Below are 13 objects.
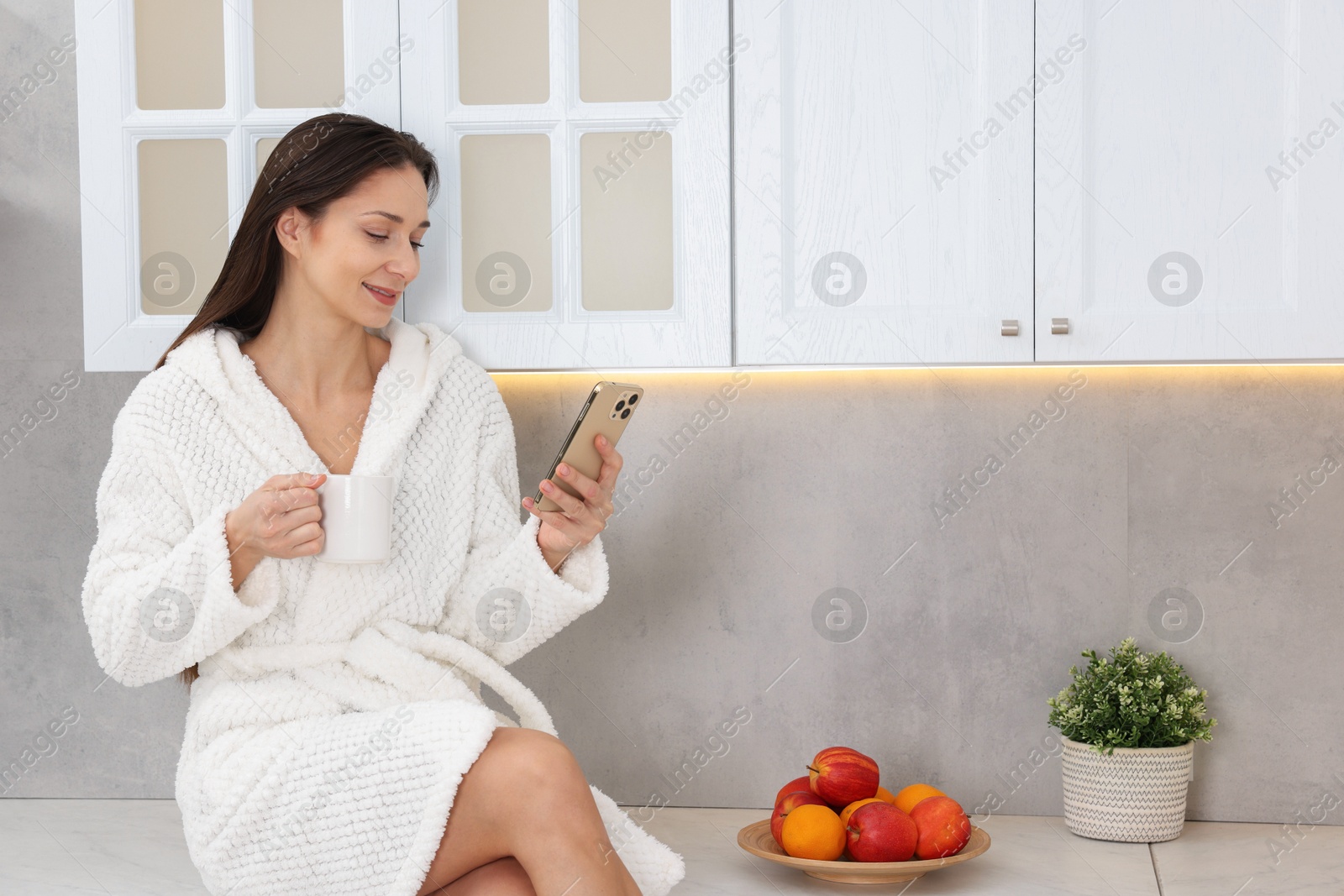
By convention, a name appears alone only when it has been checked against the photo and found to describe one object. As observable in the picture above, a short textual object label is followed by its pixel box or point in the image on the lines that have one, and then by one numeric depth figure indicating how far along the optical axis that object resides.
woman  1.19
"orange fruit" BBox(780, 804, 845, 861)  1.41
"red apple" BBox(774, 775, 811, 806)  1.52
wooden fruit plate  1.39
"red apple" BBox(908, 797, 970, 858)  1.41
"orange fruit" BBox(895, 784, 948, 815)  1.50
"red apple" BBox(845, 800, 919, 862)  1.41
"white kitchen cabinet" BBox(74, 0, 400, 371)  1.50
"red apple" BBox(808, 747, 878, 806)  1.48
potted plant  1.54
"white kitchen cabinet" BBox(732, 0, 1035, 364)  1.42
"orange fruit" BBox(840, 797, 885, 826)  1.45
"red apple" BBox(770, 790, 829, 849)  1.47
